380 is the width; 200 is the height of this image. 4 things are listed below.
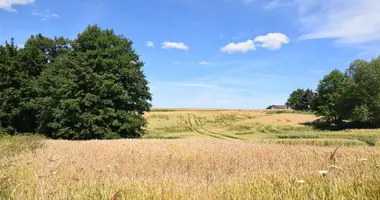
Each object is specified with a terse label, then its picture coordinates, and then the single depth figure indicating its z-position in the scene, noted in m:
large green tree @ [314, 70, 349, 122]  65.25
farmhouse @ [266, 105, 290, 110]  161.75
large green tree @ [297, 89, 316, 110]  130.75
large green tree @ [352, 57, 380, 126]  57.44
